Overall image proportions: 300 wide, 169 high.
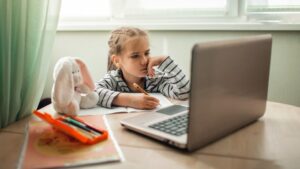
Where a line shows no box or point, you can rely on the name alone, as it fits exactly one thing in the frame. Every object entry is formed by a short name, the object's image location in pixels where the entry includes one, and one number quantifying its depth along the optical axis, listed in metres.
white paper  1.00
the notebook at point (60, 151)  0.66
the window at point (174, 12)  1.67
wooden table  0.67
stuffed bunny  0.94
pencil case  0.75
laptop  0.68
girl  1.25
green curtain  0.91
